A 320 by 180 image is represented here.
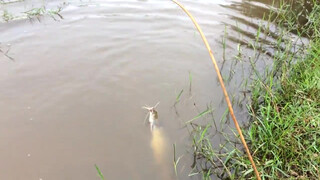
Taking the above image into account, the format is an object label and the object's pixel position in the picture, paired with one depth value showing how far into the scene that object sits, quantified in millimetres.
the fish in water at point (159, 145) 2512
